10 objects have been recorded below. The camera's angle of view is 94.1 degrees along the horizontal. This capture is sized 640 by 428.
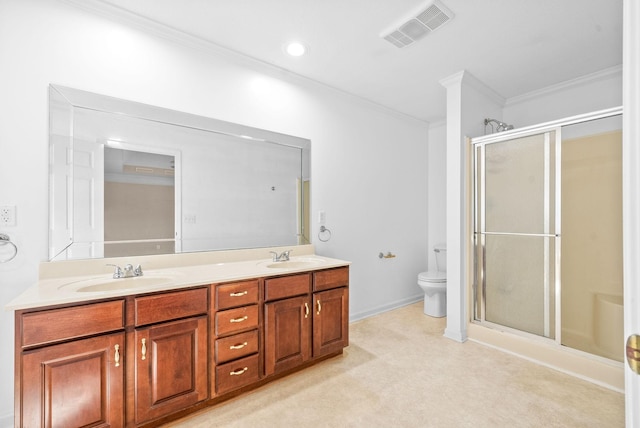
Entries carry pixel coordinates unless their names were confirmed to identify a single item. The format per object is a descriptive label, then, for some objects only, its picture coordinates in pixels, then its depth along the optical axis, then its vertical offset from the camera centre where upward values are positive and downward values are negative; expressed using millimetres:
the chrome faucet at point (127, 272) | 1812 -351
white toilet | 3381 -895
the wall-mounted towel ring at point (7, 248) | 1657 -187
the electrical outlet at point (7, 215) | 1658 +0
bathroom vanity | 1359 -691
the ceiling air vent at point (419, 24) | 1950 +1343
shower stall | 2150 -137
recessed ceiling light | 2329 +1331
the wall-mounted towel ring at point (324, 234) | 2997 -192
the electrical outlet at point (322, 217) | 2980 -19
